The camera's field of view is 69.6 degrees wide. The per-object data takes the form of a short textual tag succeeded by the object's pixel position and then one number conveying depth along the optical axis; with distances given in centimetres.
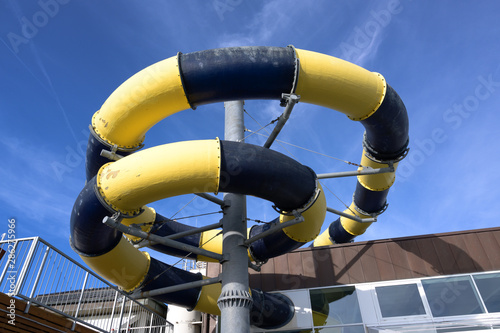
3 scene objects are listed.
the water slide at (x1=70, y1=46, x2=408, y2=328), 529
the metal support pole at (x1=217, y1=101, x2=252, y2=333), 565
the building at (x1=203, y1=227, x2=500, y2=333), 889
